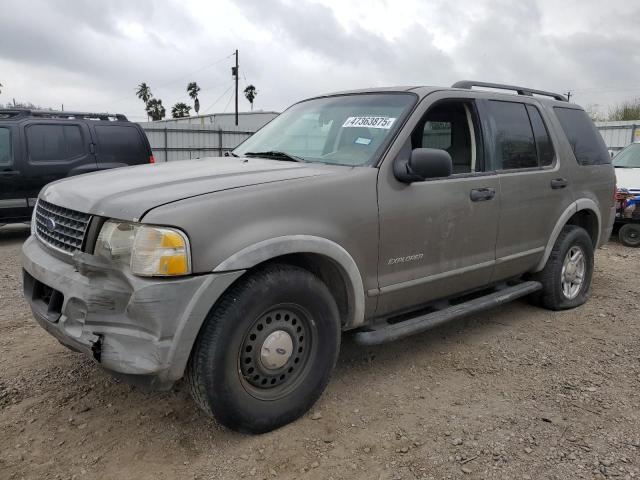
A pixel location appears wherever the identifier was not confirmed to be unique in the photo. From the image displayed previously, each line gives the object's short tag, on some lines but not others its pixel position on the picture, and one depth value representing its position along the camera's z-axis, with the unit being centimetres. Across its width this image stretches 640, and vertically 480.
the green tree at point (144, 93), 7744
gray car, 242
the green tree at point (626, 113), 2694
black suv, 812
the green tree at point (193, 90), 6944
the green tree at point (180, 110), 6756
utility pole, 3862
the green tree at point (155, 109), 7162
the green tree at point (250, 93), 6322
